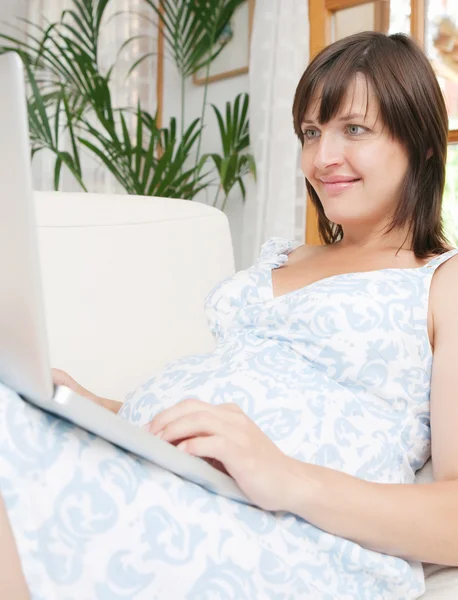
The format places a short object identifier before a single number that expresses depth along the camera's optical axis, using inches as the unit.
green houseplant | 123.6
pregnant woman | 24.9
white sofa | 52.7
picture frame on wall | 138.1
